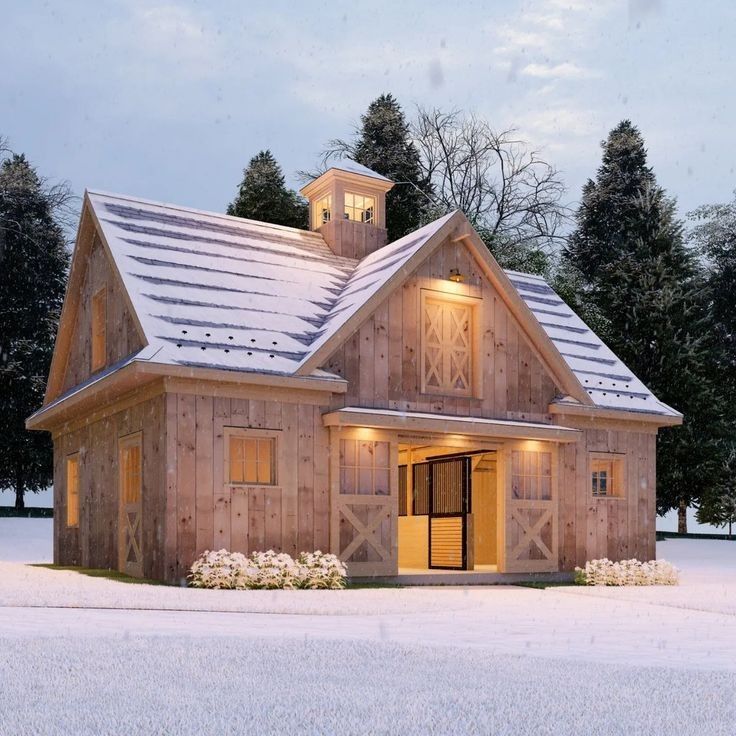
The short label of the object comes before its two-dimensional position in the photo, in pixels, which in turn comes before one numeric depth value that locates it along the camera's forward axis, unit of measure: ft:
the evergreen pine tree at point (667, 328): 112.88
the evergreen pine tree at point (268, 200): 123.34
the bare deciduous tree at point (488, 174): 137.59
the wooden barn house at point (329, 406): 51.80
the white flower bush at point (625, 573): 60.54
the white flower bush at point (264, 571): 48.57
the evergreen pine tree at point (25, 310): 120.37
